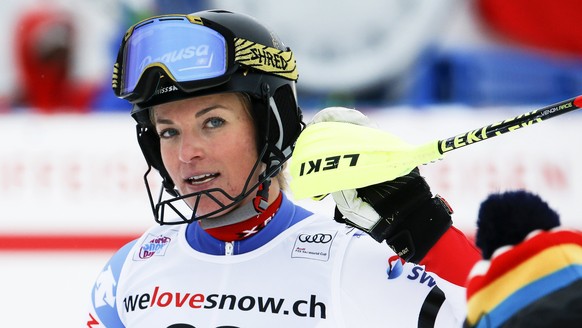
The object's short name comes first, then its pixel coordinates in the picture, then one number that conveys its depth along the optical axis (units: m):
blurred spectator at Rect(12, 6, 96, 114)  14.43
